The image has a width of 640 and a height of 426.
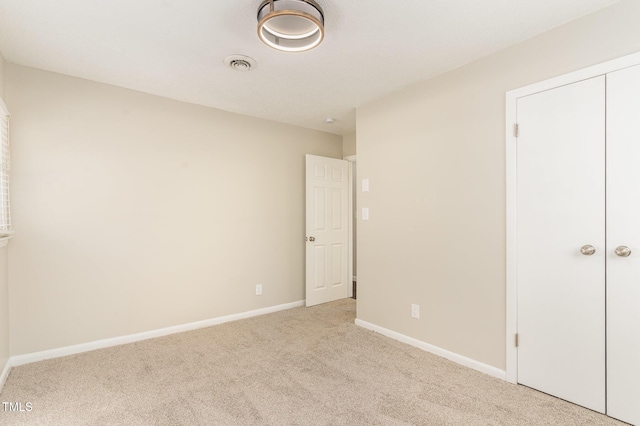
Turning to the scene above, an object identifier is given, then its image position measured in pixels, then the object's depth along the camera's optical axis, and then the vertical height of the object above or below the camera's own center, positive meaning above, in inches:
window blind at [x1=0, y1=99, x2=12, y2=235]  93.7 +11.2
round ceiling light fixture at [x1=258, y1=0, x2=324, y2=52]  69.7 +42.1
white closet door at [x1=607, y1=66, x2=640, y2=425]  72.2 -7.1
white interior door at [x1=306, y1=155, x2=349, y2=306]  169.2 -10.4
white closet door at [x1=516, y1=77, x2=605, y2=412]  77.8 -7.8
